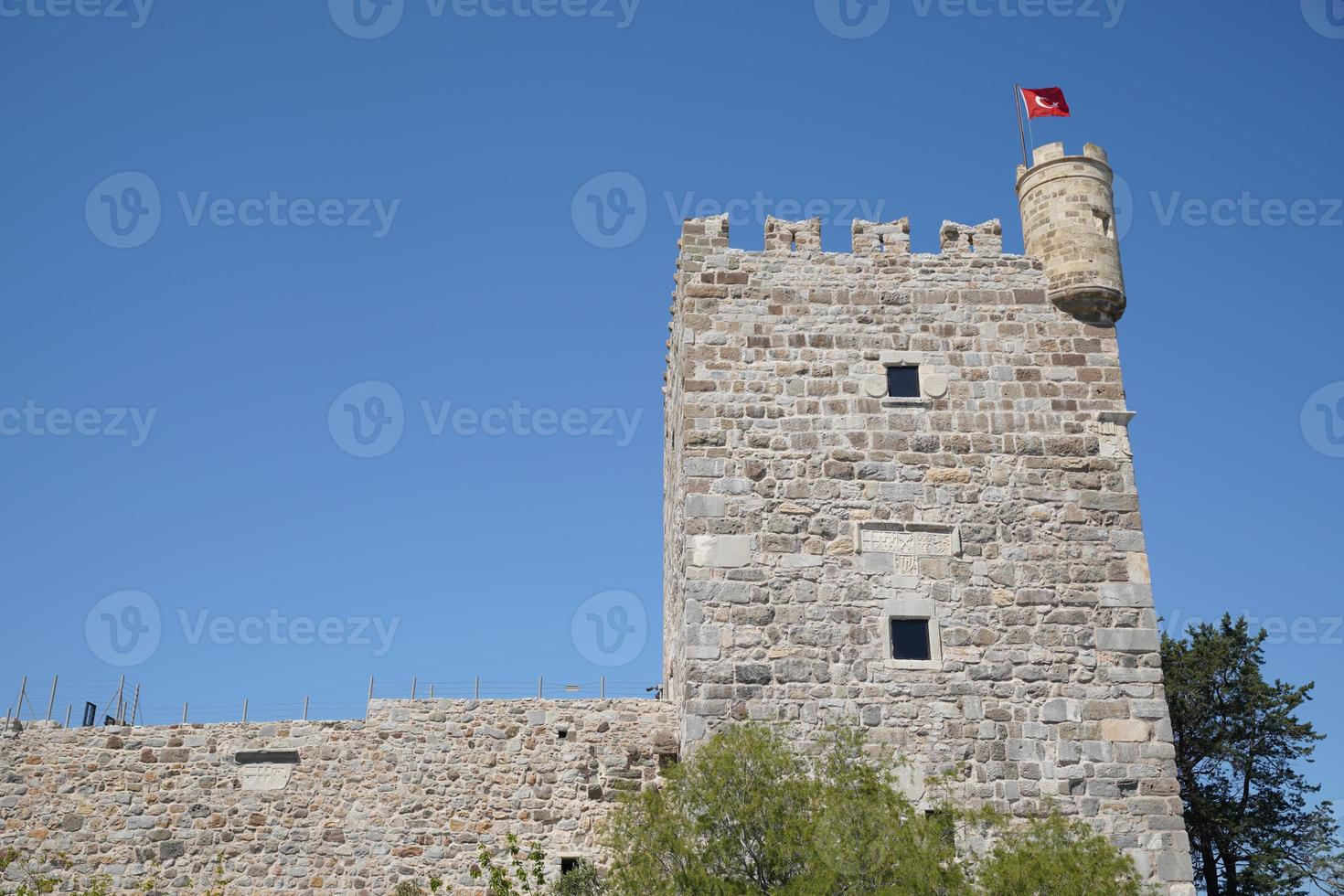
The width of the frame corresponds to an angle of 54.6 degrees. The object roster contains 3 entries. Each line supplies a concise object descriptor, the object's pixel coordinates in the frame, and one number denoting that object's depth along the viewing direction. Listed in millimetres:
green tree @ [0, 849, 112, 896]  16172
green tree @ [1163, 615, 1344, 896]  22094
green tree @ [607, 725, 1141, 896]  11281
